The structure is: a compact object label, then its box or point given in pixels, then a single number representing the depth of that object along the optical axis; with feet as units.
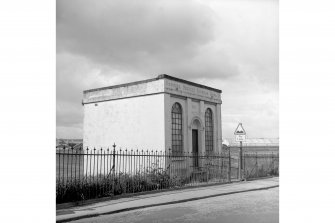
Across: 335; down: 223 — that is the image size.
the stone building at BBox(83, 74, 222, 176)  44.57
